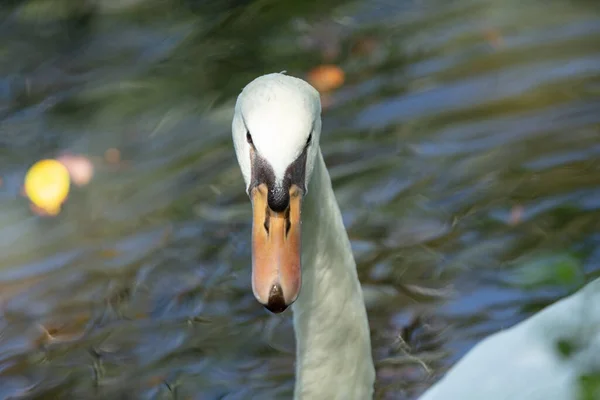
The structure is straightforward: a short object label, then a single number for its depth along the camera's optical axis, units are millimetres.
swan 4730
